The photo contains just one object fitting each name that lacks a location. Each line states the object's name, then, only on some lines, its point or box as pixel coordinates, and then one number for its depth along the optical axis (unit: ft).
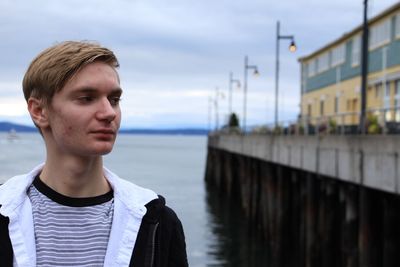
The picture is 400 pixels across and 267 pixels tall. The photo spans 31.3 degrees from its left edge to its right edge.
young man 7.07
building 101.24
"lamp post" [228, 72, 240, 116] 225.97
